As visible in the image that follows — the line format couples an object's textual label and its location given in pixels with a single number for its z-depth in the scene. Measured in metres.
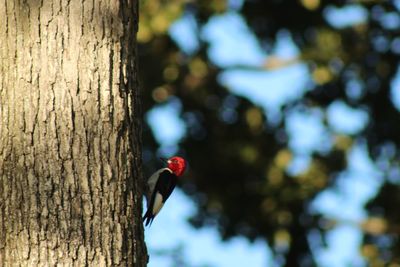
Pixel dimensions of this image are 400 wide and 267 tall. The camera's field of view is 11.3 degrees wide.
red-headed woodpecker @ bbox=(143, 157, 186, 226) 13.48
